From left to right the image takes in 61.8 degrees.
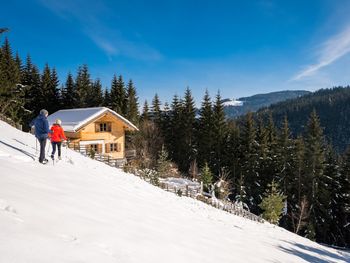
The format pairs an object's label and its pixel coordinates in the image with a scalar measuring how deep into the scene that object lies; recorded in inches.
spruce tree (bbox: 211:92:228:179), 2025.1
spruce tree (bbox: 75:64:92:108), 2368.4
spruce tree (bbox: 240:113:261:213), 1806.1
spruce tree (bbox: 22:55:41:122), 2378.2
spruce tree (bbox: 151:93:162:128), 2378.2
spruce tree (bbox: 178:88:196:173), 2148.1
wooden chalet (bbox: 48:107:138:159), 1360.7
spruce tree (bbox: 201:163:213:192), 1449.3
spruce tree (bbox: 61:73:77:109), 2432.2
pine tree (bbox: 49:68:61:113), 2448.3
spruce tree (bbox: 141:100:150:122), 2515.0
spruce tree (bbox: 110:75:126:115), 2400.6
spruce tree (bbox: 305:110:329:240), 1605.6
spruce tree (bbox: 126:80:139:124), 2336.9
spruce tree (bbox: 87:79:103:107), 2448.3
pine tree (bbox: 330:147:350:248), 1667.1
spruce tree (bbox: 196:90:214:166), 2050.9
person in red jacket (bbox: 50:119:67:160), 547.5
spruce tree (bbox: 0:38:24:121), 1634.1
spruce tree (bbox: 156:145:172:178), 1423.7
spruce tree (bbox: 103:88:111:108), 2449.3
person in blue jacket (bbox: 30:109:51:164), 490.1
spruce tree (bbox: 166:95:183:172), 2203.5
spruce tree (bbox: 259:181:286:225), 1213.1
